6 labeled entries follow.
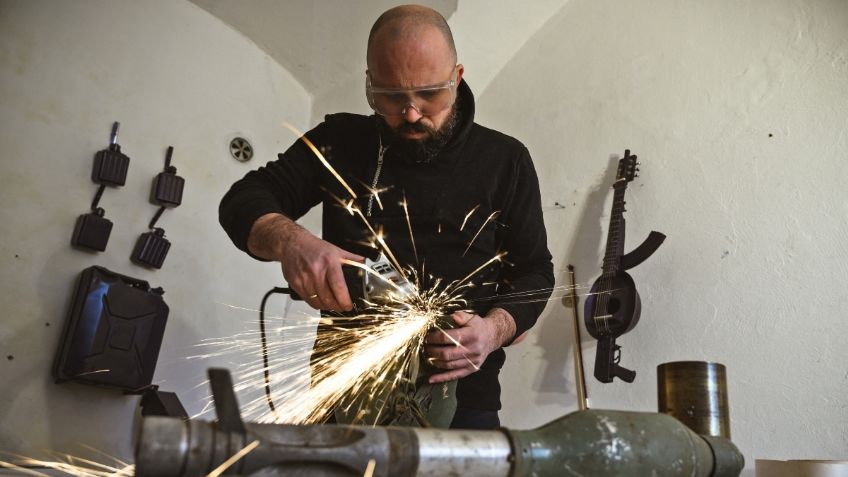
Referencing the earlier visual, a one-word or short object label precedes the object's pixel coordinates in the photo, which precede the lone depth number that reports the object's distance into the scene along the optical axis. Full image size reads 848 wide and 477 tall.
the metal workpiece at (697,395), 1.58
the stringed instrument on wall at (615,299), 2.67
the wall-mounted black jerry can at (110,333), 2.73
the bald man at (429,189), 1.77
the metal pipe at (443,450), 0.69
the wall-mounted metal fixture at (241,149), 3.68
